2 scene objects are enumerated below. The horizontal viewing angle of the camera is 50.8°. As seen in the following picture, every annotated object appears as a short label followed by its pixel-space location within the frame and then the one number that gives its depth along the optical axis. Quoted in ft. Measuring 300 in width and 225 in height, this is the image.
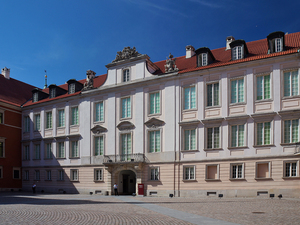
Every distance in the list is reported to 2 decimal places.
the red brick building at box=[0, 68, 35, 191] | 135.74
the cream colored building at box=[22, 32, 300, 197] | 88.17
